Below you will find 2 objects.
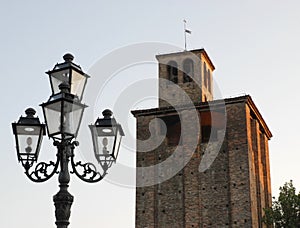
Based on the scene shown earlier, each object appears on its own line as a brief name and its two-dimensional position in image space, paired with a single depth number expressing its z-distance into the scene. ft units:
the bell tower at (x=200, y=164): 82.02
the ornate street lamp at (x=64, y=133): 21.03
